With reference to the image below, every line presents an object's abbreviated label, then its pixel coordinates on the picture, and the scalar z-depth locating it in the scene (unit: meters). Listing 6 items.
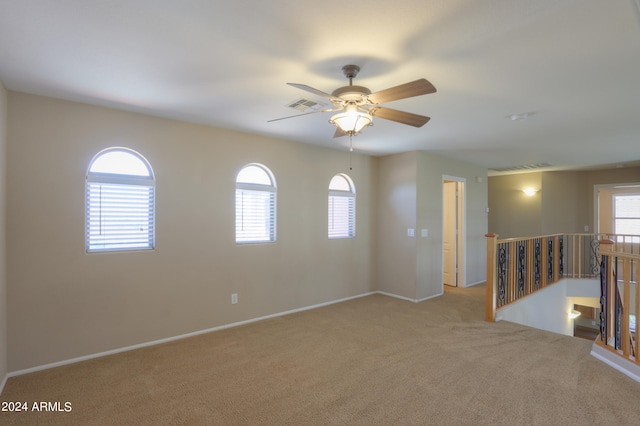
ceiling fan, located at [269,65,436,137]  2.16
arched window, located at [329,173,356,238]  5.30
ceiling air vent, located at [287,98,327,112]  3.06
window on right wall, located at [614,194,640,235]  7.22
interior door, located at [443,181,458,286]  6.46
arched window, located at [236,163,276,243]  4.28
